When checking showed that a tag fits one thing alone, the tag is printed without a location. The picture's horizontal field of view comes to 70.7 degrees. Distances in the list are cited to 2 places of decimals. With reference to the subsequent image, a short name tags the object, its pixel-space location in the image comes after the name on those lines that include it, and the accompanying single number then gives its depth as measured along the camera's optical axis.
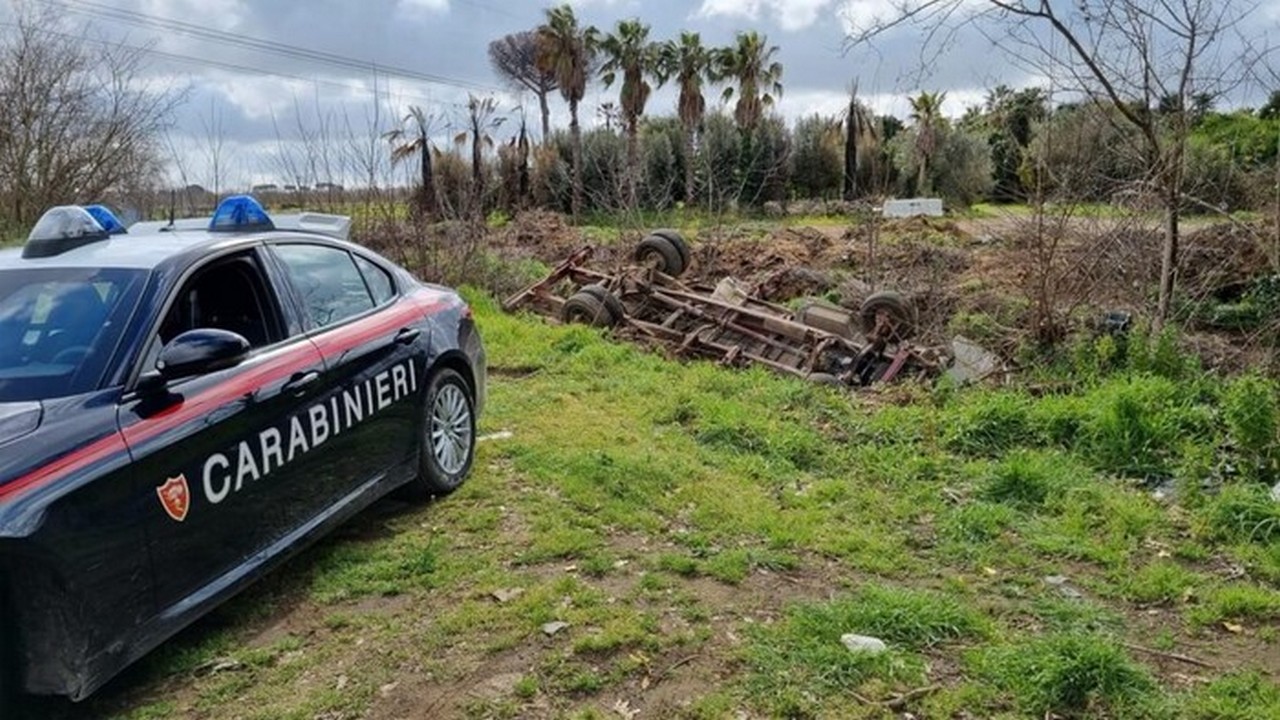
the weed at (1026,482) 5.38
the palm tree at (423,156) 13.08
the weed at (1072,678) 3.06
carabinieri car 2.62
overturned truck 9.17
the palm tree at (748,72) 38.97
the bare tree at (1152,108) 7.03
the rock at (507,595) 3.84
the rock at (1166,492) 5.36
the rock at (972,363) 8.23
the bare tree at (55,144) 16.09
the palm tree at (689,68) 38.25
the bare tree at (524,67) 39.53
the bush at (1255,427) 5.41
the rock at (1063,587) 4.09
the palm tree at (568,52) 36.34
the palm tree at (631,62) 37.31
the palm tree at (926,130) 32.59
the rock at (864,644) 3.38
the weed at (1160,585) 4.06
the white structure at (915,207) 25.95
